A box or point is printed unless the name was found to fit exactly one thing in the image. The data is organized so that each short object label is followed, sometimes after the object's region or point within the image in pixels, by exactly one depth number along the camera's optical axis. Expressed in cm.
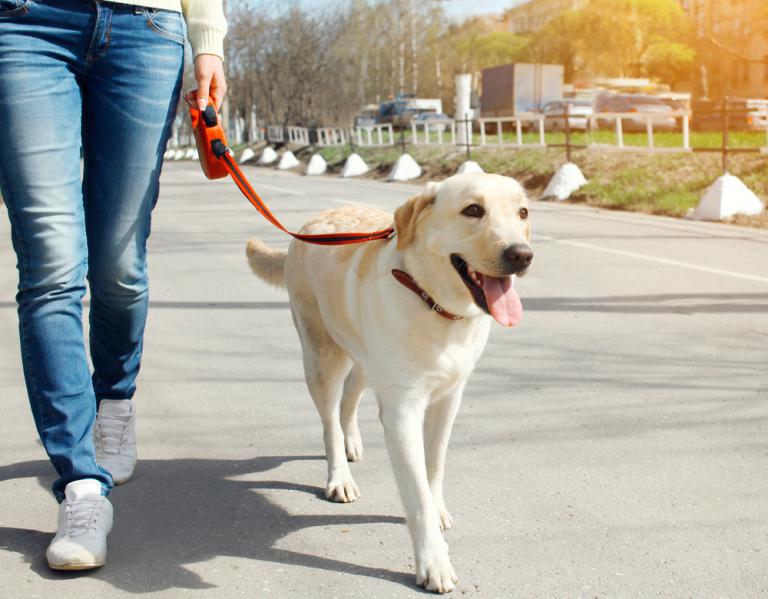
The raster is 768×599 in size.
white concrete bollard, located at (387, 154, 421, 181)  2338
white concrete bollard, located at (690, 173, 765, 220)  1215
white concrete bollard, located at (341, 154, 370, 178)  2691
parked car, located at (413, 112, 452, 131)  4040
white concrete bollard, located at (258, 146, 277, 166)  4022
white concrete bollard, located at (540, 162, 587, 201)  1631
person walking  286
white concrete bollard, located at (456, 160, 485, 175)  1808
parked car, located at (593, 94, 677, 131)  2741
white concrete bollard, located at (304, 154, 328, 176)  3025
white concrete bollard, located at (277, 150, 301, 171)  3584
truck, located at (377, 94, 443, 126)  4322
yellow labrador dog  275
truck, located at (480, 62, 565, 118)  3878
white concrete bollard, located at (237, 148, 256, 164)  4478
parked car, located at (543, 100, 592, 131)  3045
